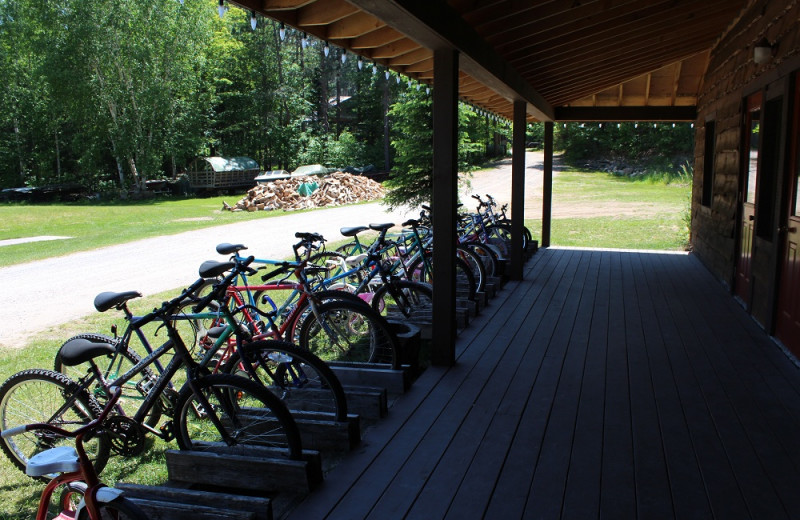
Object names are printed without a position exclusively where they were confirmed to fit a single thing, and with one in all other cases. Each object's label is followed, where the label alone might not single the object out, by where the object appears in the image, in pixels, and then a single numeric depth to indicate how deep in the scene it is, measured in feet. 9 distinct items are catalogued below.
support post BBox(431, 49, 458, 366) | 12.59
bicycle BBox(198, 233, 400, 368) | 11.51
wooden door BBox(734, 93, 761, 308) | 17.57
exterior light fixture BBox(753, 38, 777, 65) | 15.48
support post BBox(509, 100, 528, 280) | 22.39
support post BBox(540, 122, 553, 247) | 32.27
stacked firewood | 66.95
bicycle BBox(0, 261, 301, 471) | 8.29
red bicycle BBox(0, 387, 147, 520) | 5.87
